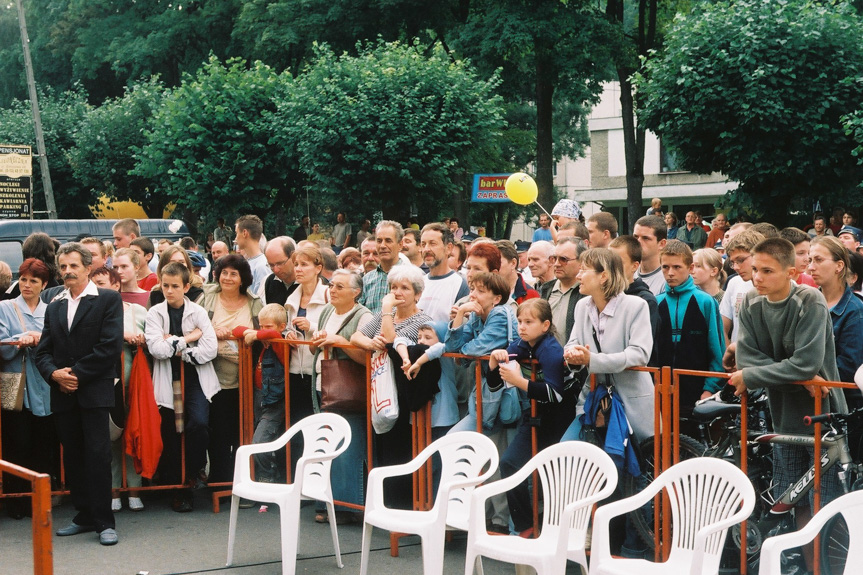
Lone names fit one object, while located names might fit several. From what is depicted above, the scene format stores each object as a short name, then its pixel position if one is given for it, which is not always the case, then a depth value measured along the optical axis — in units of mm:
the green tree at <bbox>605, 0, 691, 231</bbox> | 26547
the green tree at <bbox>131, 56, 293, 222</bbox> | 25219
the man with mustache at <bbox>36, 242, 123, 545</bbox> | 6691
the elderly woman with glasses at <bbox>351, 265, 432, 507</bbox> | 6578
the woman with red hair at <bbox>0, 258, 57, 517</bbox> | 7379
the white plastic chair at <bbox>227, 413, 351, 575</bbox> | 5793
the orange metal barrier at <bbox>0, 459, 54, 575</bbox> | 3203
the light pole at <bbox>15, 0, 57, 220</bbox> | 25781
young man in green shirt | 4922
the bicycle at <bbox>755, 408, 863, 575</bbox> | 4750
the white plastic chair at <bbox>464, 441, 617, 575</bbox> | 4617
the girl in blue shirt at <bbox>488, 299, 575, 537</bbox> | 5707
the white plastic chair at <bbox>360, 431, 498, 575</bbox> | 5121
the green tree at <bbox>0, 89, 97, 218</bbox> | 37469
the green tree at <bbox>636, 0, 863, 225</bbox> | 18297
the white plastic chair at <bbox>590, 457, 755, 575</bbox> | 4312
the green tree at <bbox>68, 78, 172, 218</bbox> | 33438
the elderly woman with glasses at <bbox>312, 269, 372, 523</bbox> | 6988
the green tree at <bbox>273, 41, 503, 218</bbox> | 21359
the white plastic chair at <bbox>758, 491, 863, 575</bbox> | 3869
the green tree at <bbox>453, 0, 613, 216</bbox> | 24984
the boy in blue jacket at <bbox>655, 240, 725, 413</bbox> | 6570
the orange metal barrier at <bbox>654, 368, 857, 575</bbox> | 5199
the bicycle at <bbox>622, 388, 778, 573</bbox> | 5363
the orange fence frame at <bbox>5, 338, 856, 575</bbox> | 3242
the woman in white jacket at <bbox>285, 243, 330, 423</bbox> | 7375
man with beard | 7219
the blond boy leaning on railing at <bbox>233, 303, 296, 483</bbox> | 7312
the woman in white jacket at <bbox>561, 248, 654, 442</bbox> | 5602
